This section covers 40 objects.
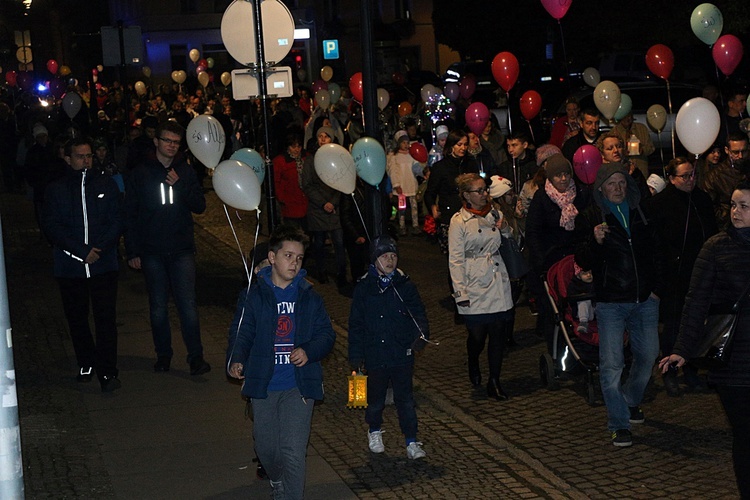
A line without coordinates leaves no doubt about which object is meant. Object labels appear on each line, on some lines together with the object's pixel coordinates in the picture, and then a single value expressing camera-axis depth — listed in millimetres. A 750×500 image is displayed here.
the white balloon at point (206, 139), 9195
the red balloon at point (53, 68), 47219
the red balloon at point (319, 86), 26833
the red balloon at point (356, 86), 20406
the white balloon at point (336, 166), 9258
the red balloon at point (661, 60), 15633
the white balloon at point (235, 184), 8062
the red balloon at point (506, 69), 15975
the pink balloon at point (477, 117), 15344
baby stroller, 9078
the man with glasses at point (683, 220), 9281
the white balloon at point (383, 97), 22359
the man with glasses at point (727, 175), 11125
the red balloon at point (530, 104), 17109
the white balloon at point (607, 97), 14281
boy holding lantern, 7875
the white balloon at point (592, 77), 19641
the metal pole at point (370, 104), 9609
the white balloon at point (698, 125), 10047
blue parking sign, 37625
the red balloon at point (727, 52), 14727
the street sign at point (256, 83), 9594
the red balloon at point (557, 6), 14648
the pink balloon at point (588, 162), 10273
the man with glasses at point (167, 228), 10031
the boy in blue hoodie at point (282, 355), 6445
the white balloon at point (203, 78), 36438
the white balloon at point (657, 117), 15664
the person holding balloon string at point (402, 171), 17578
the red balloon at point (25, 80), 38562
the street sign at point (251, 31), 9836
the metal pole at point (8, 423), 4223
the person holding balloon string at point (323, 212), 14383
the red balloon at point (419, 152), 17266
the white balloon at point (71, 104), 25234
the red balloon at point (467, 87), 24312
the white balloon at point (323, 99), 23938
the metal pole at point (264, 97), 9258
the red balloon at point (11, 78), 43753
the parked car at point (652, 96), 21828
